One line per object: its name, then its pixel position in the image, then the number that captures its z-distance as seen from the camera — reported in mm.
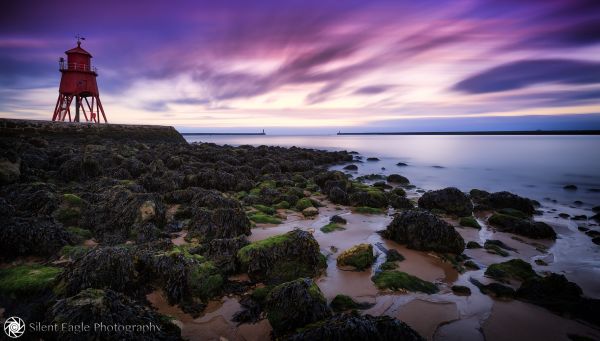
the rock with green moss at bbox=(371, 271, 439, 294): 3797
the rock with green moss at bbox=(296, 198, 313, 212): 7656
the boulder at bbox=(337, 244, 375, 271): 4340
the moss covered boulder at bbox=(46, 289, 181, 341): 2242
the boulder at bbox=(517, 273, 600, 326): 3250
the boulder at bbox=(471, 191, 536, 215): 8812
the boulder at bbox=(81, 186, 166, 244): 5129
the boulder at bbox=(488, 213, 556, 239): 6203
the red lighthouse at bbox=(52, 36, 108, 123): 24531
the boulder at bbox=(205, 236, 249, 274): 3963
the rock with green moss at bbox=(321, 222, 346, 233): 6088
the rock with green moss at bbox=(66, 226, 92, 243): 4634
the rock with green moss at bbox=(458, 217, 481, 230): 6927
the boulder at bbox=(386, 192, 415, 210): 8508
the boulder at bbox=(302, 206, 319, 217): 7223
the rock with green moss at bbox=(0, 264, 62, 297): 3021
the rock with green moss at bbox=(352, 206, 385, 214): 7865
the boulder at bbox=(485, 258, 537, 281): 4164
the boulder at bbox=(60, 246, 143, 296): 3027
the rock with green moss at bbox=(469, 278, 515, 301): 3689
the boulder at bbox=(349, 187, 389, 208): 8422
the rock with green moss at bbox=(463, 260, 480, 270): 4548
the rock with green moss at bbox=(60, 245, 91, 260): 4027
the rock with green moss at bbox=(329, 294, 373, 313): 3346
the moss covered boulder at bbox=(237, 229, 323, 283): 3880
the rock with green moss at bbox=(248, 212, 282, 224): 6419
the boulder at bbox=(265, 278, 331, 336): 2846
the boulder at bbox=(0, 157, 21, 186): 7173
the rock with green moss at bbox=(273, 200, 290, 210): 7723
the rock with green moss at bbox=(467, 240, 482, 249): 5488
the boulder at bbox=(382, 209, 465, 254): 5098
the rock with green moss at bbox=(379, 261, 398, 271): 4371
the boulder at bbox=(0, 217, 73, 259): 3920
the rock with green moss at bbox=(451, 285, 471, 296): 3756
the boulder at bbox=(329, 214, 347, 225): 6677
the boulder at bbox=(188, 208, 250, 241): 5238
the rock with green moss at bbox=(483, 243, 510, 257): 5200
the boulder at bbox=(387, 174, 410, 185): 14785
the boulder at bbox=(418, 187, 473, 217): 8117
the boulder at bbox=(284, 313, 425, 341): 2373
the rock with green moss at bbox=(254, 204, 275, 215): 7202
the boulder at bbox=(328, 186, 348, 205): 8779
